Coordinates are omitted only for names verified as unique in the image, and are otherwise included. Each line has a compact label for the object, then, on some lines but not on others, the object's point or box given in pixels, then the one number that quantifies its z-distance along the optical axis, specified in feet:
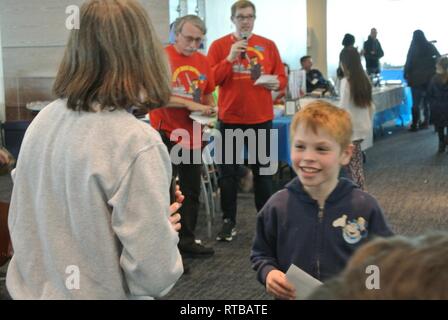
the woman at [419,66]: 35.24
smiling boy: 6.42
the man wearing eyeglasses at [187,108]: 13.26
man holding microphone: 14.71
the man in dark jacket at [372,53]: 44.39
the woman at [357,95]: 16.22
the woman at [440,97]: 28.02
